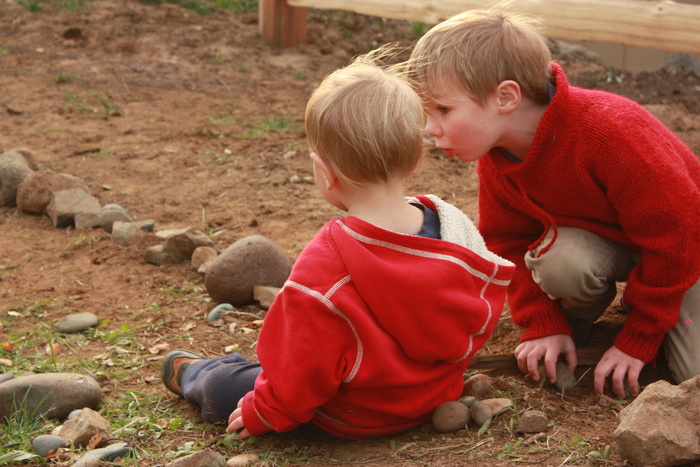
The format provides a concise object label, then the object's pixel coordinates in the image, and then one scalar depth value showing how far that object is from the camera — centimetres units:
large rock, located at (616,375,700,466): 377
